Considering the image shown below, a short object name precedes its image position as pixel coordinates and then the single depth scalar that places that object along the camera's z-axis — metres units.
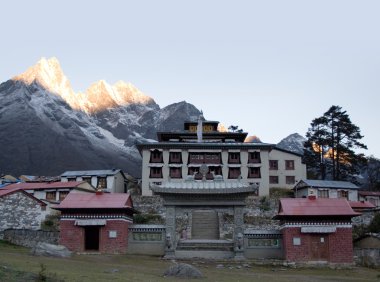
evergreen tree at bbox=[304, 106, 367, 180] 64.94
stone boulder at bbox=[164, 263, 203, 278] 20.14
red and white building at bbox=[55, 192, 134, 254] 30.42
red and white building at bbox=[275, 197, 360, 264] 29.39
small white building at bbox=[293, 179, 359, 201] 58.09
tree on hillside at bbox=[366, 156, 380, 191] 77.64
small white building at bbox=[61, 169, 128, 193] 63.06
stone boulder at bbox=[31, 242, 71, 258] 26.28
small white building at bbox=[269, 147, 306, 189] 63.97
